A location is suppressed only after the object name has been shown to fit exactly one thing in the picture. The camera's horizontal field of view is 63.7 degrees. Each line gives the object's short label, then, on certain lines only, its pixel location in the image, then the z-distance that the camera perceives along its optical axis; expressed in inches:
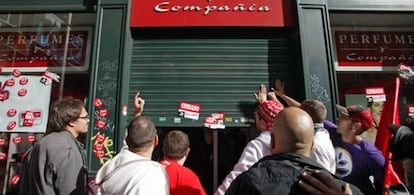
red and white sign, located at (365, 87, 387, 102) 180.2
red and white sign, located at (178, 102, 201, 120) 170.9
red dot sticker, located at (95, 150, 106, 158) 161.6
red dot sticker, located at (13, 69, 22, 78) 194.2
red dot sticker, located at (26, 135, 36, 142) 187.2
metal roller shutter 173.6
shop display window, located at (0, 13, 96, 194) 186.2
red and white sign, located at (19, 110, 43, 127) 183.8
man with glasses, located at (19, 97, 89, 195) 90.5
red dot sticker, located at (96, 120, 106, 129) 165.0
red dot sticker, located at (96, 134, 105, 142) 163.7
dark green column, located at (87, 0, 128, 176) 162.9
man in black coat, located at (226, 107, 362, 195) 53.9
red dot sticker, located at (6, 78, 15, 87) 191.9
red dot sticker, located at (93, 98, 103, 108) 167.3
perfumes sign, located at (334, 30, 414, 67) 194.9
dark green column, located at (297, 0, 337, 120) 167.5
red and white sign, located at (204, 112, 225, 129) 168.4
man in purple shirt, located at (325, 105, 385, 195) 112.7
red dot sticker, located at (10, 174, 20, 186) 169.9
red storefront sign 177.9
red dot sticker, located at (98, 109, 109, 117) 166.0
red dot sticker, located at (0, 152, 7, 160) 192.4
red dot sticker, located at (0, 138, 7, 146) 189.6
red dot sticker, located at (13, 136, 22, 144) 188.5
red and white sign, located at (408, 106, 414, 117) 189.8
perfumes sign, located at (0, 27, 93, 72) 199.2
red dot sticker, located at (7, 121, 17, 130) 183.3
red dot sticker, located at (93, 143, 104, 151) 162.6
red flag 130.5
